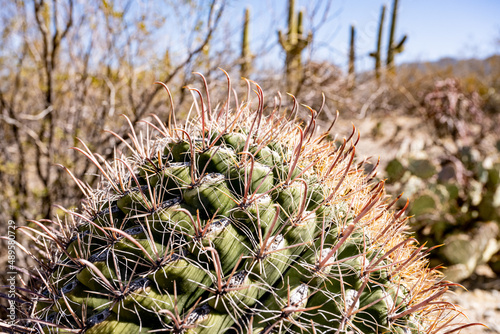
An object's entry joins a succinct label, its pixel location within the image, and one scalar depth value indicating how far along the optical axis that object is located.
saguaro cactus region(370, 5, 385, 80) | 10.64
